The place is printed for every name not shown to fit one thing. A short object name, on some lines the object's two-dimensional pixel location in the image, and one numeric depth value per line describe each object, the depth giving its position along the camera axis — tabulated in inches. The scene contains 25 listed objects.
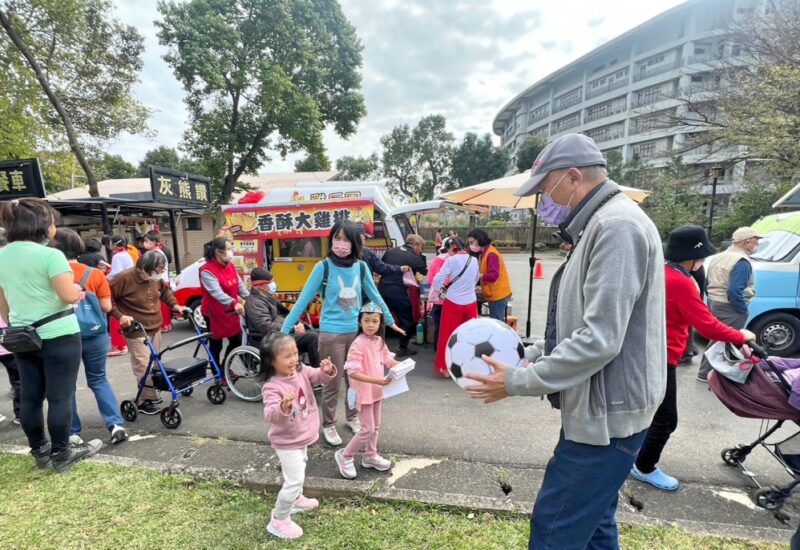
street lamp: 502.0
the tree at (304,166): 1429.6
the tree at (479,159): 1416.1
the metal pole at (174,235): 400.5
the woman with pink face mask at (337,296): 126.4
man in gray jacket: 49.0
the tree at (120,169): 1523.3
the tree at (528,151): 1256.8
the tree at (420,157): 1466.5
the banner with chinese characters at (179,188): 337.8
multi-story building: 1267.2
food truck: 245.4
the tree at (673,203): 727.7
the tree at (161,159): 1608.6
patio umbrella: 257.0
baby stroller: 97.7
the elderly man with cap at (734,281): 174.4
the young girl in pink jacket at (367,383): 110.1
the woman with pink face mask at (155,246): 270.2
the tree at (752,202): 579.5
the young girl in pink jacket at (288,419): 89.4
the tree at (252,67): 543.2
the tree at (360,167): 1443.2
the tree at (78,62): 408.8
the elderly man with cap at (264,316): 163.9
